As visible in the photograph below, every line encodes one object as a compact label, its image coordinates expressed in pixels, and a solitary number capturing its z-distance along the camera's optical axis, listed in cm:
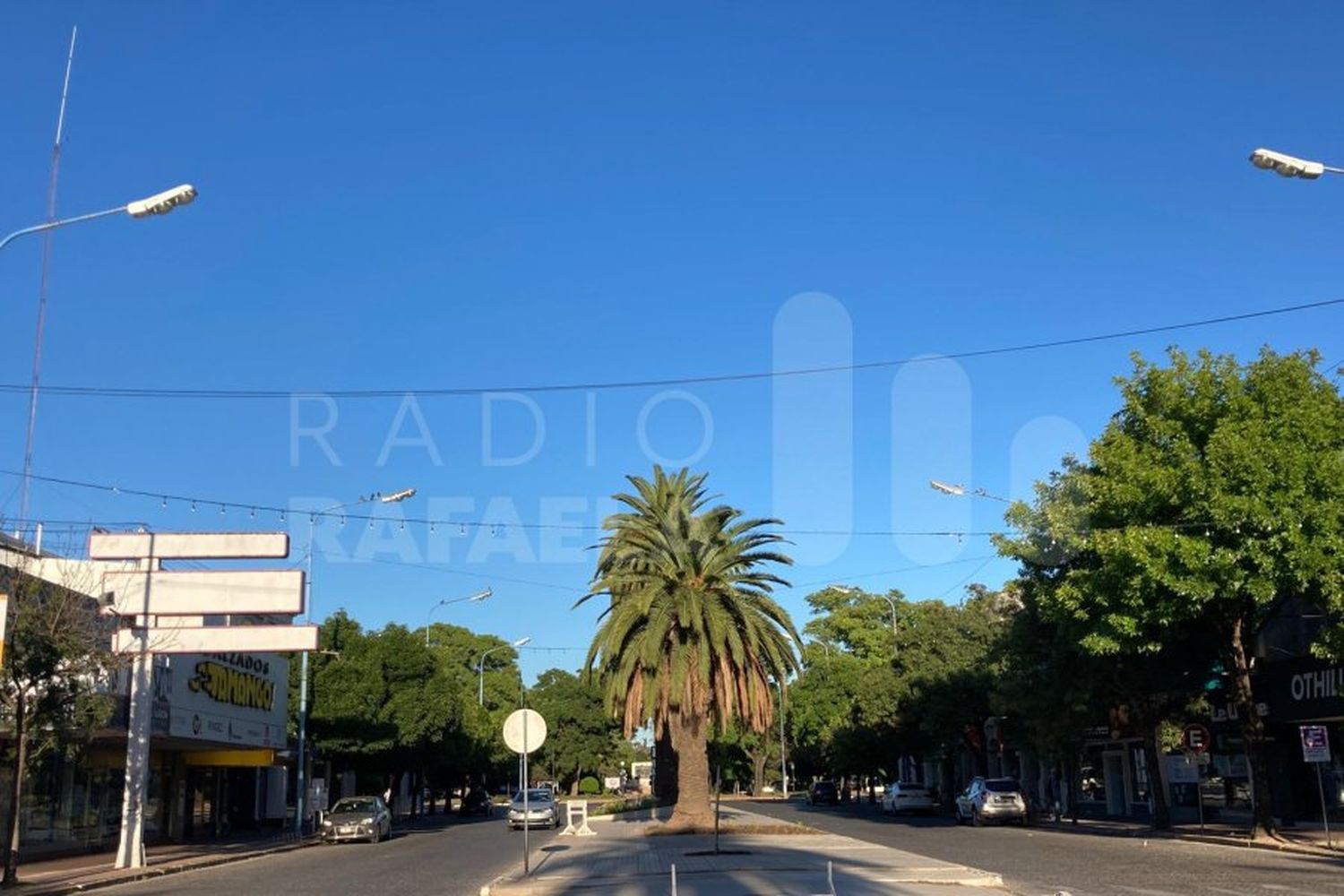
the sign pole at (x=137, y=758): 2973
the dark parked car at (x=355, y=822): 4188
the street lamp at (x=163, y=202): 1808
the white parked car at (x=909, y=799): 5562
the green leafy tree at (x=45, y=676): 2297
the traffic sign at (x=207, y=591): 3212
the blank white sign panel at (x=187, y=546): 3228
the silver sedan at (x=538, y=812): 4994
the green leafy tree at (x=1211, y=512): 2641
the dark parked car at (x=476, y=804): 8394
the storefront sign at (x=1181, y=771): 4509
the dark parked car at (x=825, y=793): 7988
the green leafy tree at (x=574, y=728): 10550
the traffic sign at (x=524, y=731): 2380
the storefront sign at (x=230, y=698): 3700
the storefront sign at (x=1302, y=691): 3356
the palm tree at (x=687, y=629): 3600
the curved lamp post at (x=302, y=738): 4444
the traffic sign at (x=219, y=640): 3175
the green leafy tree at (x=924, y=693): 5325
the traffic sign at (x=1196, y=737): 3591
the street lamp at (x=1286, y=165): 1770
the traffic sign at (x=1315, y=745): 2862
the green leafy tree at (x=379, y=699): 5178
